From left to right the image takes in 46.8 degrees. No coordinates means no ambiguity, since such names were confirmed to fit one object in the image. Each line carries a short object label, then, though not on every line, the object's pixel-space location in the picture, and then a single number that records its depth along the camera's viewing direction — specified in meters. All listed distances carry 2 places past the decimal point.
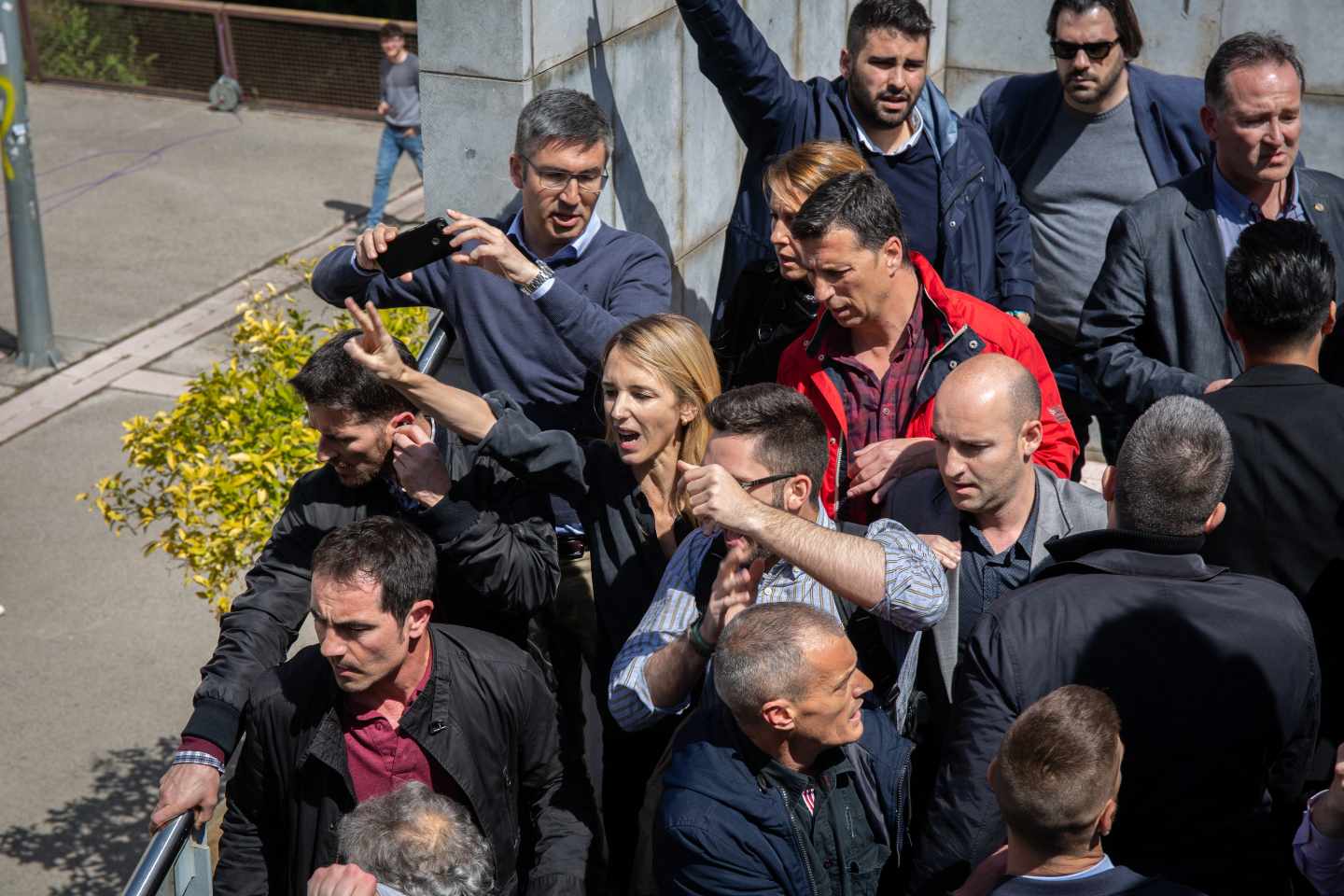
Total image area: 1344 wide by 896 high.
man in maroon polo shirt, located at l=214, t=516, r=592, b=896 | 3.57
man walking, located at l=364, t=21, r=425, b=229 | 13.73
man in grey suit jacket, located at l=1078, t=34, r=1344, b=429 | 4.50
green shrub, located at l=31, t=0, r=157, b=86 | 18.11
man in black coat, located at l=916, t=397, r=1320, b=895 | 3.07
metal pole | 10.66
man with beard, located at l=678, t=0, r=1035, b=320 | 5.11
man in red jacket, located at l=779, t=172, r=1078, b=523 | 4.12
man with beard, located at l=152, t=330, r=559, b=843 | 3.78
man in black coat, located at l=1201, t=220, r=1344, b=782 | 3.56
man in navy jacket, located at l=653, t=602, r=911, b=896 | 3.07
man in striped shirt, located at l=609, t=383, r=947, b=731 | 3.33
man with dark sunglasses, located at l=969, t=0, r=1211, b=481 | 5.40
